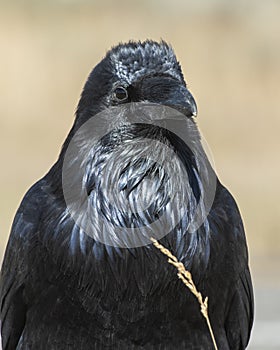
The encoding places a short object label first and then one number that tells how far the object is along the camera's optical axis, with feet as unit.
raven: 38.01
